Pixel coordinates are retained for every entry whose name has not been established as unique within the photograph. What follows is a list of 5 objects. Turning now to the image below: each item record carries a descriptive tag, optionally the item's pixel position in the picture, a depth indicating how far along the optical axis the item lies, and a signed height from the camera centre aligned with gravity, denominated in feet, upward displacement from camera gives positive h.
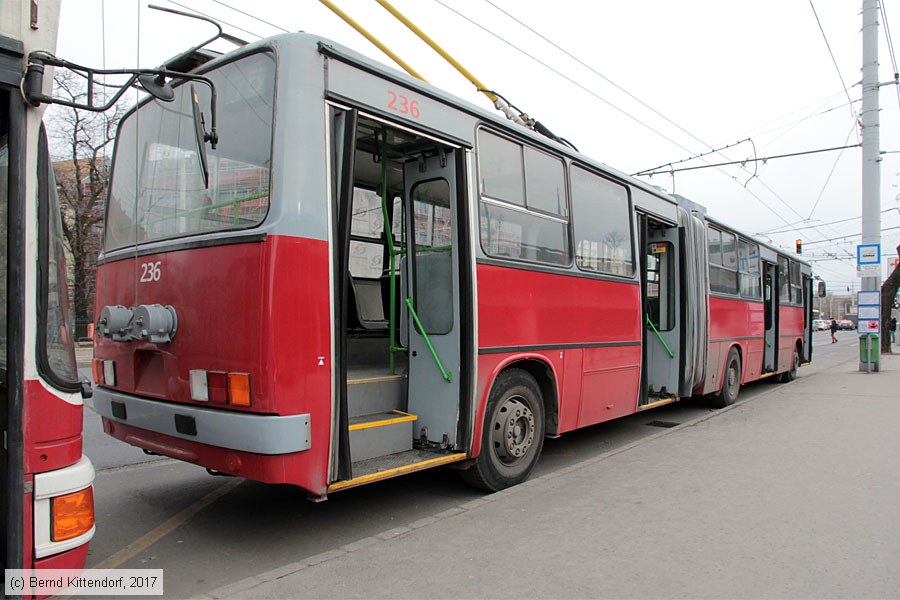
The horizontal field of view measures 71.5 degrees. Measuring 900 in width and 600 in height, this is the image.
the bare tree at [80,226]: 73.10 +12.76
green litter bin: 55.58 -3.29
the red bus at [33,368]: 8.82 -0.61
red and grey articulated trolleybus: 12.34 +1.00
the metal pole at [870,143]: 52.60 +14.65
